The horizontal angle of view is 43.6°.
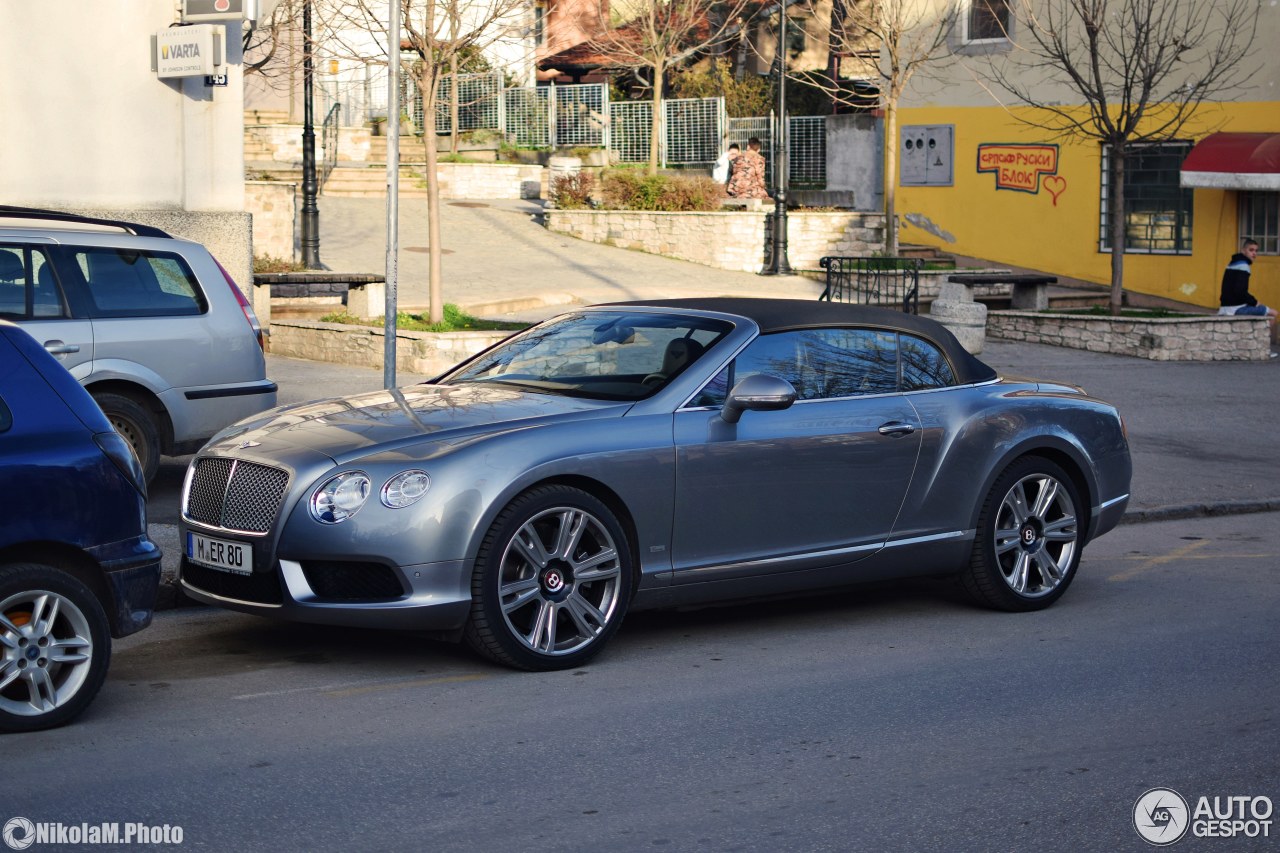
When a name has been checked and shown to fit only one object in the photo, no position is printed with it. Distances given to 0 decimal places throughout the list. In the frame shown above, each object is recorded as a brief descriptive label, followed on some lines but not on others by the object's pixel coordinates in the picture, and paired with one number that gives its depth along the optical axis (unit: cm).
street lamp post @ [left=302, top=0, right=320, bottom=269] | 2406
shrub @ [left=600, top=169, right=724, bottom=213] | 2989
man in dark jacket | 2344
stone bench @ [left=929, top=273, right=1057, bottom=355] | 2120
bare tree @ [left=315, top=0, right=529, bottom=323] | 1788
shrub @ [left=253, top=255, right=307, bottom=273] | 2230
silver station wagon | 956
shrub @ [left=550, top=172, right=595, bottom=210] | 3114
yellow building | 2600
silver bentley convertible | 639
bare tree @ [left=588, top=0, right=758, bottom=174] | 3450
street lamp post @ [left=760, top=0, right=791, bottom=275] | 2778
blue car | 555
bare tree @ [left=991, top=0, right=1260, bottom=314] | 2295
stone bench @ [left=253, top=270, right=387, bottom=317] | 1905
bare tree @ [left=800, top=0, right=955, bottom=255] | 2991
